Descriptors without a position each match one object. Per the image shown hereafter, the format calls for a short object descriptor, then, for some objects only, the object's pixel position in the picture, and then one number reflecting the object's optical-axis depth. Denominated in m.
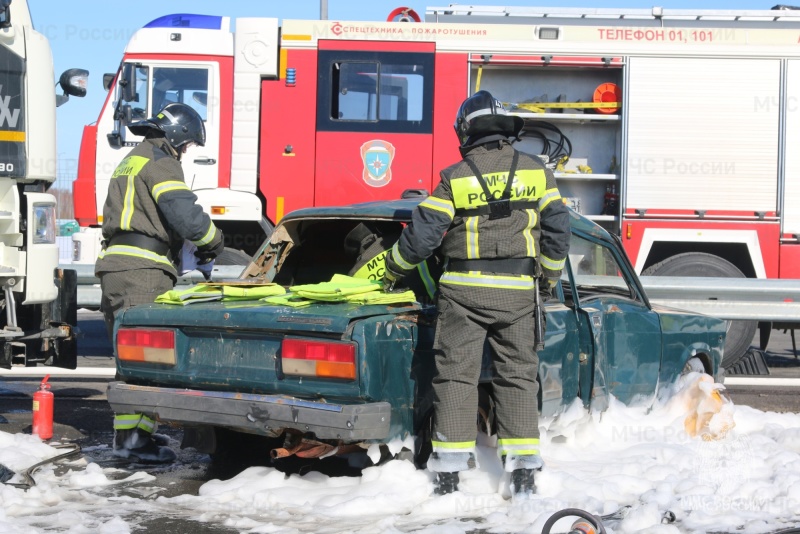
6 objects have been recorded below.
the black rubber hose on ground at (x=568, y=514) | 7.30
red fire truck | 20.59
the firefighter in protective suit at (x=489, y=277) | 9.12
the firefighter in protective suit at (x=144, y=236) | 11.09
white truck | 11.96
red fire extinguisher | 12.02
